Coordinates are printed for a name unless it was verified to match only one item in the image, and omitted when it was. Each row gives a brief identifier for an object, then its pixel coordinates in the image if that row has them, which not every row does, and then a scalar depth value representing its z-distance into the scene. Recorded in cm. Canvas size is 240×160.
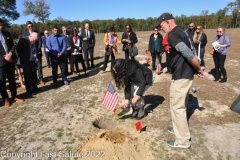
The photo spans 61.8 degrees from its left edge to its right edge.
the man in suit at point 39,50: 646
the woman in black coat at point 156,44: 791
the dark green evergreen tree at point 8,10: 4006
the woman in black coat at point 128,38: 785
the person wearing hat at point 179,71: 283
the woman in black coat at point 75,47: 792
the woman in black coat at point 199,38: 714
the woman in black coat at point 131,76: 374
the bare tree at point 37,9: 4428
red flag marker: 374
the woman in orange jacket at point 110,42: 812
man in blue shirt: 654
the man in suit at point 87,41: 899
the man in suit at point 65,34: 794
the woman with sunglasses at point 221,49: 625
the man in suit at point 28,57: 557
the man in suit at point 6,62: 513
